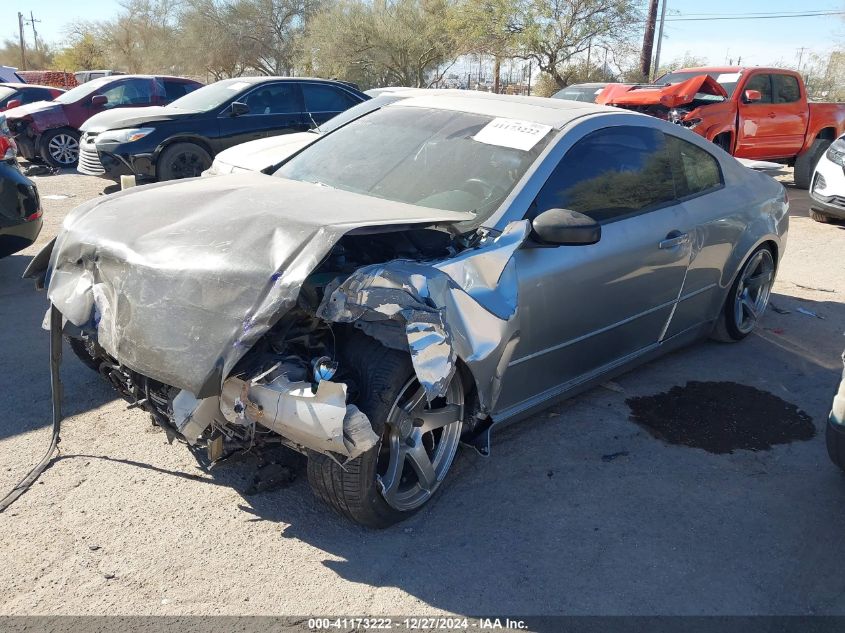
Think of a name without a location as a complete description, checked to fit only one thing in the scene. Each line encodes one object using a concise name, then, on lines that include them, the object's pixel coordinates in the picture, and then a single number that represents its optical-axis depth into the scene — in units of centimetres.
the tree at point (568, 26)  2646
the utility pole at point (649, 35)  2592
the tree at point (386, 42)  3116
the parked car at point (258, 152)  737
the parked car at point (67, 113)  1304
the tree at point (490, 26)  2700
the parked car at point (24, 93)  1537
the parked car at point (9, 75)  1930
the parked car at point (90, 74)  2584
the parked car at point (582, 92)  1277
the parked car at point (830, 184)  962
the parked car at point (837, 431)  326
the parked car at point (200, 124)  968
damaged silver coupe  268
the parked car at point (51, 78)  3003
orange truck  1011
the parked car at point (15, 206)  552
